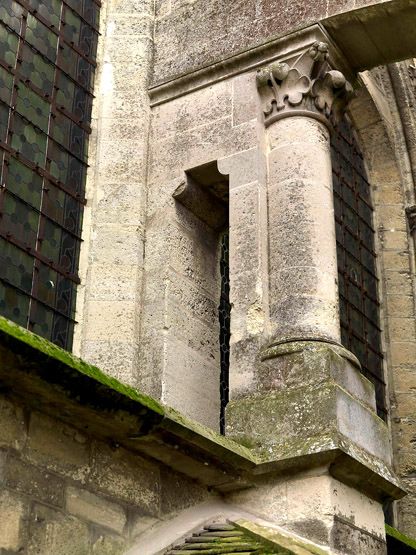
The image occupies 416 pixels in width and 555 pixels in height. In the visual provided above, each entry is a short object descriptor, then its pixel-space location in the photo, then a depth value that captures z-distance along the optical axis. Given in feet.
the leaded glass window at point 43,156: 17.57
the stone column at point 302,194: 16.88
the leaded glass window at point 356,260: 25.40
